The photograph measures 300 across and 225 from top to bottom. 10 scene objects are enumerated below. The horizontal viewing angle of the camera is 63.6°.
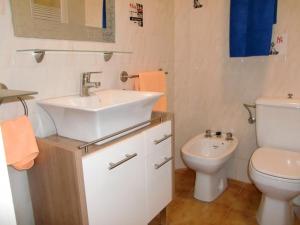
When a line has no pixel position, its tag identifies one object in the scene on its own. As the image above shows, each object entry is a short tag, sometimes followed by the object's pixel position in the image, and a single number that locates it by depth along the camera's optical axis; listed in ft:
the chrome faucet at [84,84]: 4.34
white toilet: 4.73
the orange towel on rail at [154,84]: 5.49
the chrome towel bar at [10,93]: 2.55
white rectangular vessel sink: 3.31
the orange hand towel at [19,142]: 2.99
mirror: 3.60
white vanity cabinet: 3.35
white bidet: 5.83
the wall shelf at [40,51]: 3.66
